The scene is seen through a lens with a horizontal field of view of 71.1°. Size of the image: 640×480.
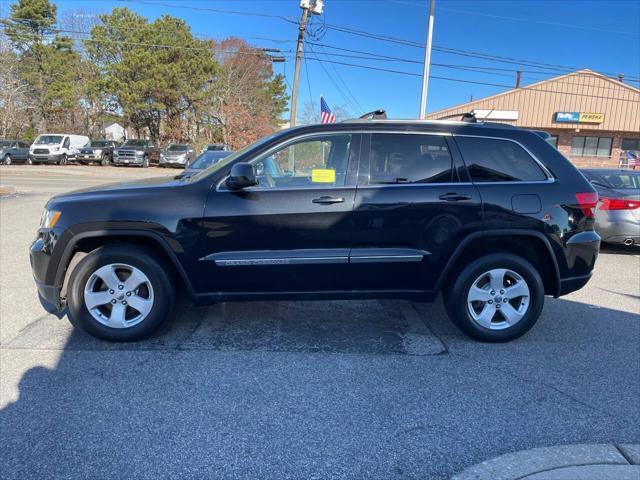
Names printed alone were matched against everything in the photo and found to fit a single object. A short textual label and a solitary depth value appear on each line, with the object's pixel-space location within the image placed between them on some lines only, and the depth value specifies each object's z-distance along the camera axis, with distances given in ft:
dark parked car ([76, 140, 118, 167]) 101.24
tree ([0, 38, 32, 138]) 116.98
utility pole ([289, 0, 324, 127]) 66.64
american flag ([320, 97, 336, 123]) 43.62
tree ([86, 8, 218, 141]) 113.19
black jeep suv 11.75
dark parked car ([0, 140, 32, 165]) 94.44
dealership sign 112.98
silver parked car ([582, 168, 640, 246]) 23.68
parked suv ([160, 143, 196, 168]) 98.37
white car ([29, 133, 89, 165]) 97.35
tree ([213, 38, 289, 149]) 132.36
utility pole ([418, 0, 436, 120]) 45.11
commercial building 112.47
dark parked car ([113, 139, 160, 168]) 98.48
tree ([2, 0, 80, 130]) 120.78
